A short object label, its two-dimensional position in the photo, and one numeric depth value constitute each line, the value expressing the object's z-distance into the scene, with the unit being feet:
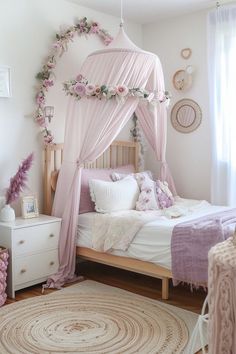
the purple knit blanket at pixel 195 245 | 10.05
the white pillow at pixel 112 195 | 12.94
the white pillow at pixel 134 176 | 14.23
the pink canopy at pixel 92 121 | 12.25
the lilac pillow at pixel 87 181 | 13.33
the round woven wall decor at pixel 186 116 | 15.74
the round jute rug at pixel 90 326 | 8.63
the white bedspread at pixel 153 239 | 10.80
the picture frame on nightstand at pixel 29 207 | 12.52
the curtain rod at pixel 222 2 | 14.25
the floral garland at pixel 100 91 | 11.99
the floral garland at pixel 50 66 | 13.25
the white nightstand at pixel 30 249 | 11.34
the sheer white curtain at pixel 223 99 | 14.21
